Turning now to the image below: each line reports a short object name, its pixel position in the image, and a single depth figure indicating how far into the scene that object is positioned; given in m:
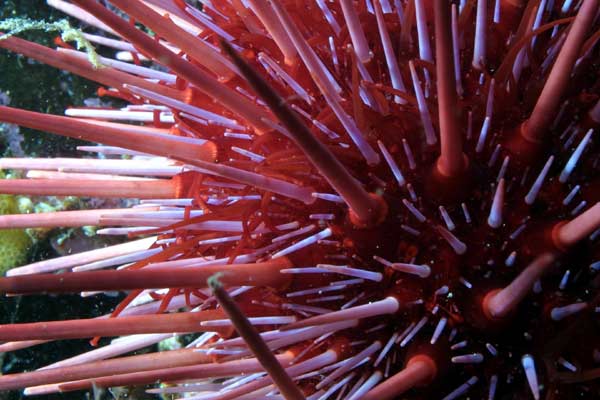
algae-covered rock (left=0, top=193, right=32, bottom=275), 0.37
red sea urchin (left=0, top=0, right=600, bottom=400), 0.19
